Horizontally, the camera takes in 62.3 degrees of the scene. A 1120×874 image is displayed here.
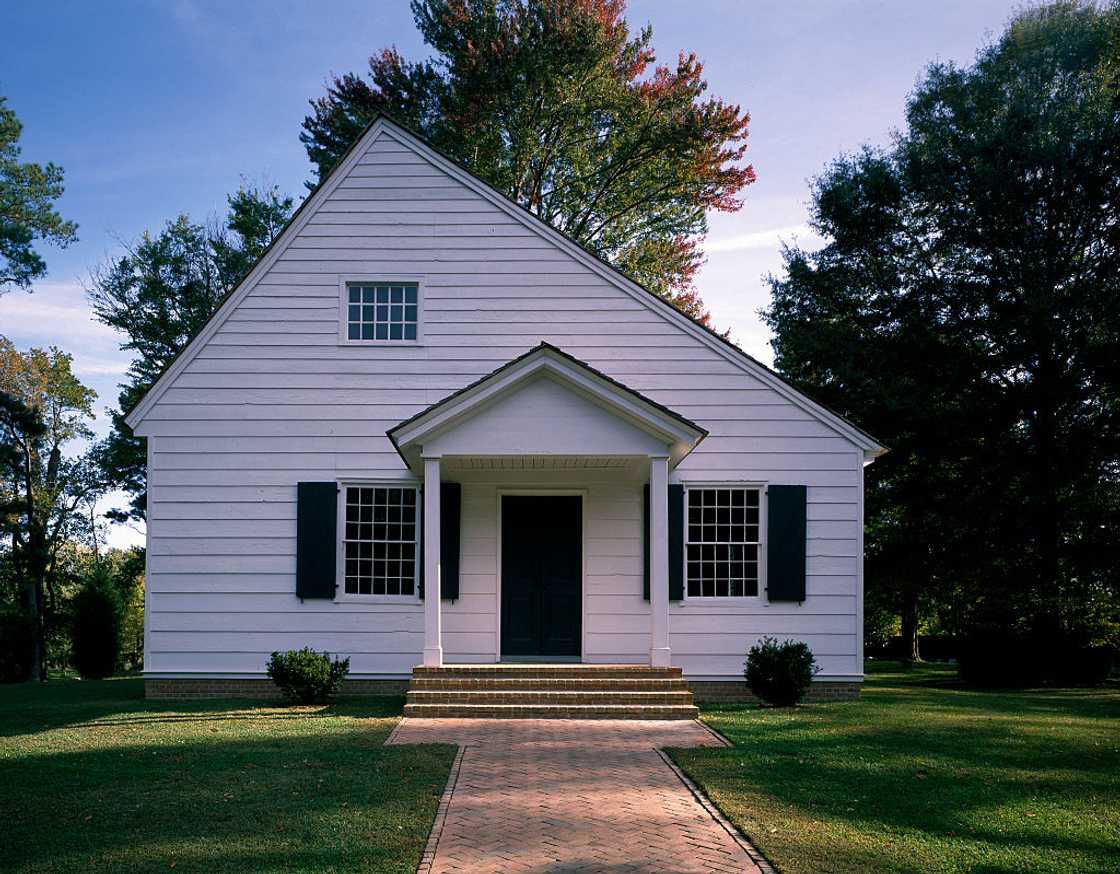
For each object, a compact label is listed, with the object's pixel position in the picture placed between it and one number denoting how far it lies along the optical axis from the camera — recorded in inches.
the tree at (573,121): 966.4
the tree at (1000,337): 791.7
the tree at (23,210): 1008.2
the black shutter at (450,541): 545.6
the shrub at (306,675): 495.5
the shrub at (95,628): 930.1
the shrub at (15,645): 908.6
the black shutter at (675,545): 551.5
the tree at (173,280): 1203.2
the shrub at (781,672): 491.5
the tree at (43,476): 1262.1
